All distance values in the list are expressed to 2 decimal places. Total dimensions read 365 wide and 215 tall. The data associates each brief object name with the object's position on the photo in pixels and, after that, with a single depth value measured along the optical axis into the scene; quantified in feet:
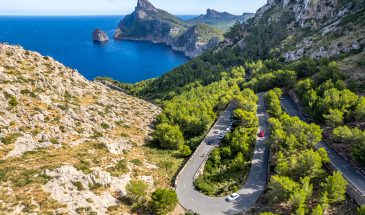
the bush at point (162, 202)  161.48
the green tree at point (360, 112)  223.30
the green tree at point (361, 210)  136.98
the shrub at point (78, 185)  163.43
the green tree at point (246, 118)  261.85
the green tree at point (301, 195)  152.35
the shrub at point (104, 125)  258.67
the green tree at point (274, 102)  280.92
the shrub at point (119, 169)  188.14
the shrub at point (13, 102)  220.64
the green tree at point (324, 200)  151.12
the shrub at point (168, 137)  254.68
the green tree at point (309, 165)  175.32
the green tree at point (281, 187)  160.36
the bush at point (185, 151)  240.32
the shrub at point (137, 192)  168.76
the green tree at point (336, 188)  155.02
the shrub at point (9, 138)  189.79
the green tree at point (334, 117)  227.57
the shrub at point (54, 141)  207.88
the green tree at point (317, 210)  142.20
